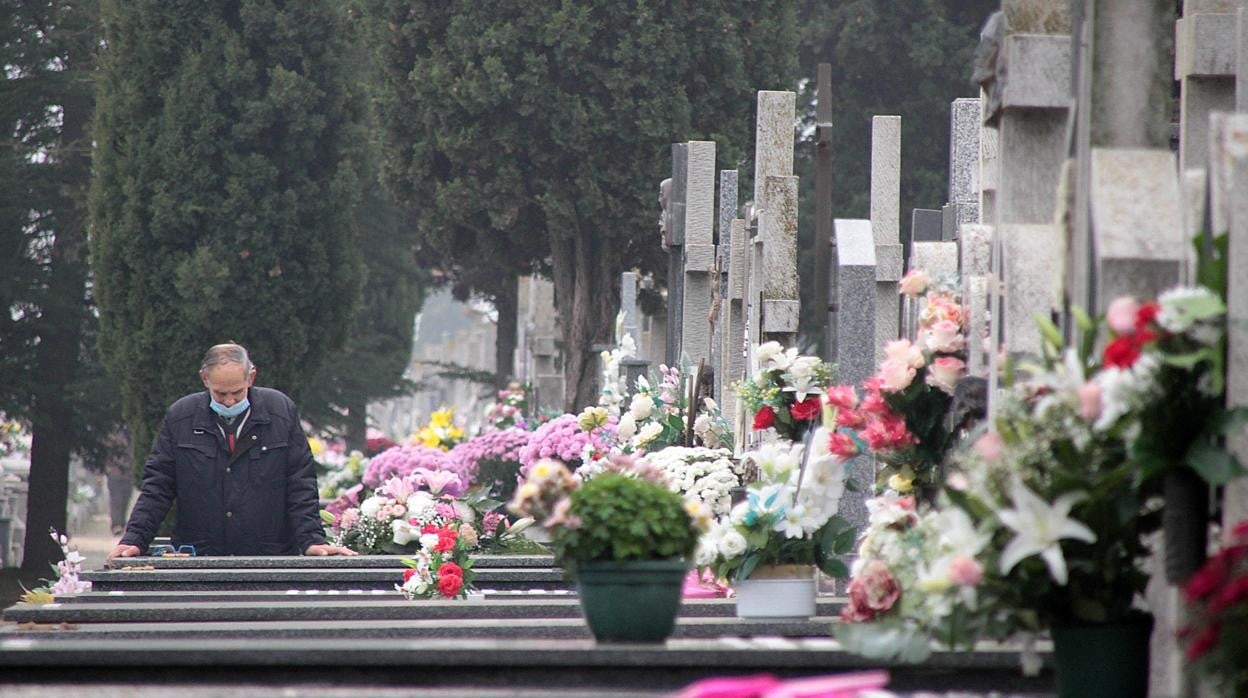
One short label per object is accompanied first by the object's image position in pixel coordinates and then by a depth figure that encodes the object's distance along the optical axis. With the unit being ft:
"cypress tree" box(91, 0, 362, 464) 134.10
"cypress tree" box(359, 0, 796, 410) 135.33
